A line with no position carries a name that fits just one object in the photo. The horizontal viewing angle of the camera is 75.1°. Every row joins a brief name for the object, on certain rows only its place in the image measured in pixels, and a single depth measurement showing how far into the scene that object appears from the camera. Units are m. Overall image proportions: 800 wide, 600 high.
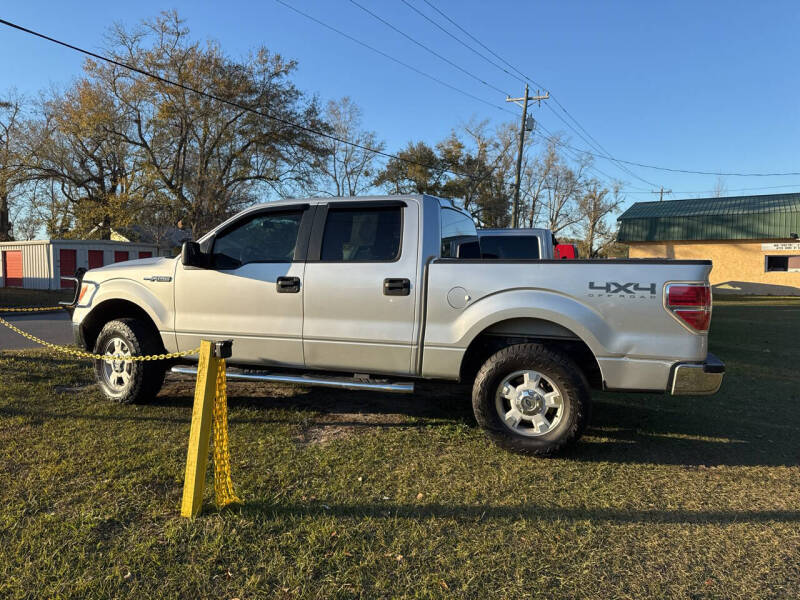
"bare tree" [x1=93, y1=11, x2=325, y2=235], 24.61
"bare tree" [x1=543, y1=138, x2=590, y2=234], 54.41
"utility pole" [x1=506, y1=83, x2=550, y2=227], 27.44
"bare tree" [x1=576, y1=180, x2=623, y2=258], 59.06
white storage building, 25.62
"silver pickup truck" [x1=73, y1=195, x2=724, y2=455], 3.67
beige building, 29.61
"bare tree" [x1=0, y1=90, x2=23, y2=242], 26.14
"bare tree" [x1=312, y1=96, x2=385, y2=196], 43.16
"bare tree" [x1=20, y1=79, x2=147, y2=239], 25.34
